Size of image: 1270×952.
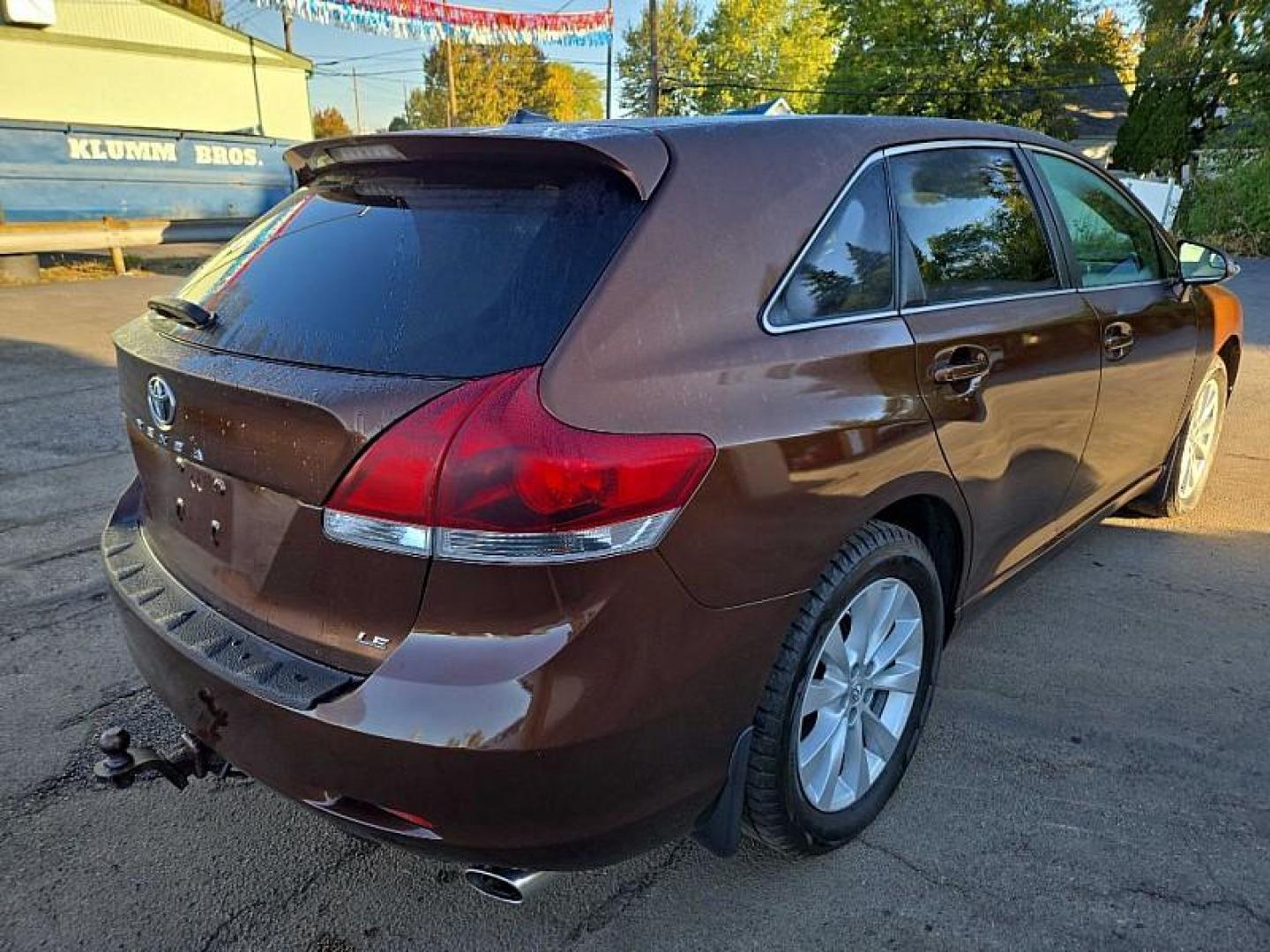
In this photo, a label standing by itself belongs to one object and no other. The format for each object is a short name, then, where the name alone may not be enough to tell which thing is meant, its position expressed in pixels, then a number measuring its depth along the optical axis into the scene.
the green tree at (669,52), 50.00
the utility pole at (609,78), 35.26
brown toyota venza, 1.56
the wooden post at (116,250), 13.81
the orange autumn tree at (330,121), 65.00
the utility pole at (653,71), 31.39
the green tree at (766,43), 49.12
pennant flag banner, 18.52
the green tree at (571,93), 57.18
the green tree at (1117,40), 29.92
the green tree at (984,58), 28.72
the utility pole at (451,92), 34.38
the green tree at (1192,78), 23.45
